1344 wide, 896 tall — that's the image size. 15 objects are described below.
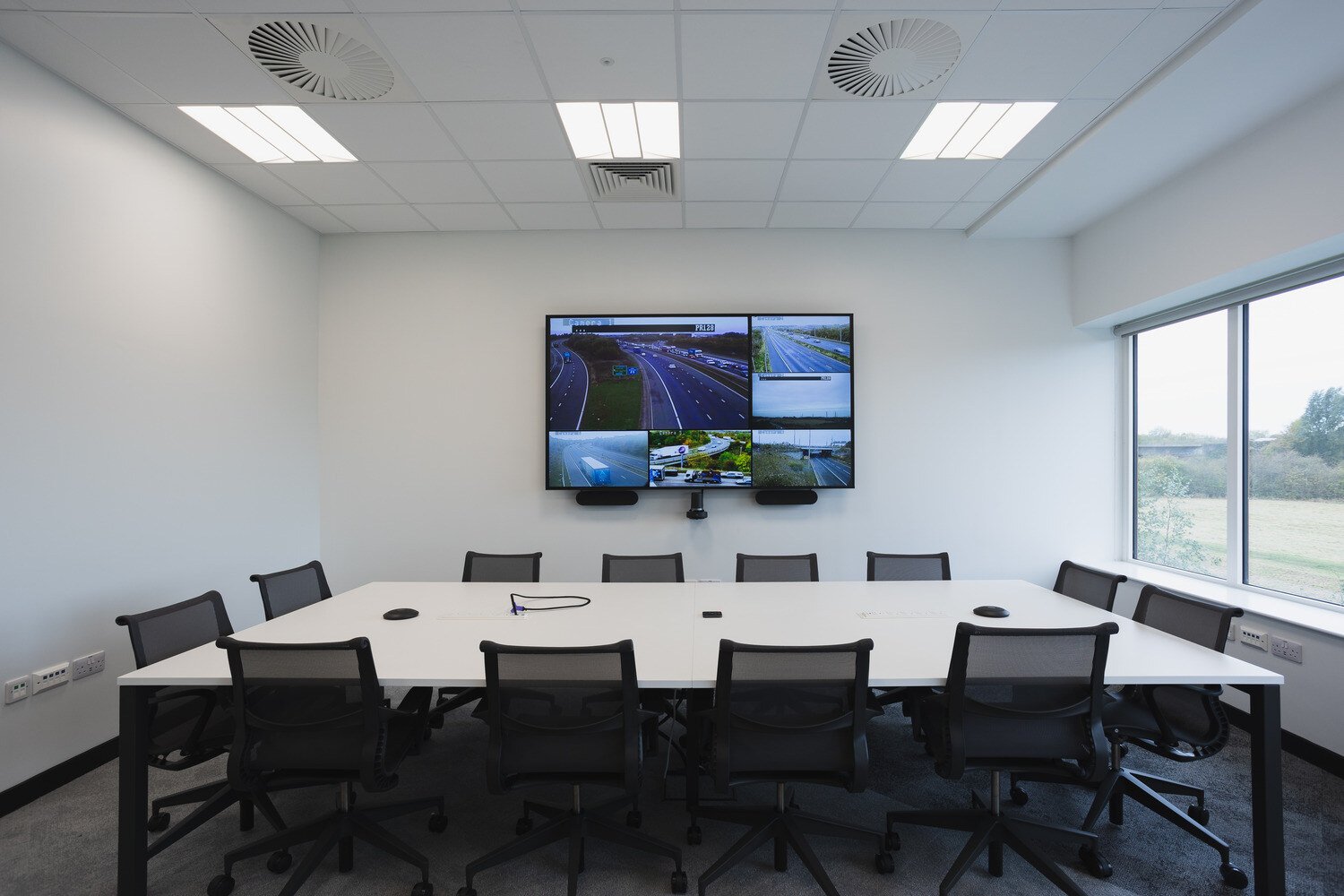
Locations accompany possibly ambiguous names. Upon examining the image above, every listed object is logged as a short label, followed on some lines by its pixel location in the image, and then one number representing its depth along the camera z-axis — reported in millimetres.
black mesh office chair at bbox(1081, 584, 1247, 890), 2182
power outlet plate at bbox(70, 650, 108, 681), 2871
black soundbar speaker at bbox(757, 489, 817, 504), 4648
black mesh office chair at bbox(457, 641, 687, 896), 1919
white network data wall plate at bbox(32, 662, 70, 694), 2711
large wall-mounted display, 4621
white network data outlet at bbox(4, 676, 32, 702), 2607
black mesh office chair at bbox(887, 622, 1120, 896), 1958
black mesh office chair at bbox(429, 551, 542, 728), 3627
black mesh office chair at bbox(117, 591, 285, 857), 2174
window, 3180
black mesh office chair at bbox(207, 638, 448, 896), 1943
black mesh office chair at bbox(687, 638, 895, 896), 1930
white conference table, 2002
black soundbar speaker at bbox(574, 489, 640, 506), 4664
